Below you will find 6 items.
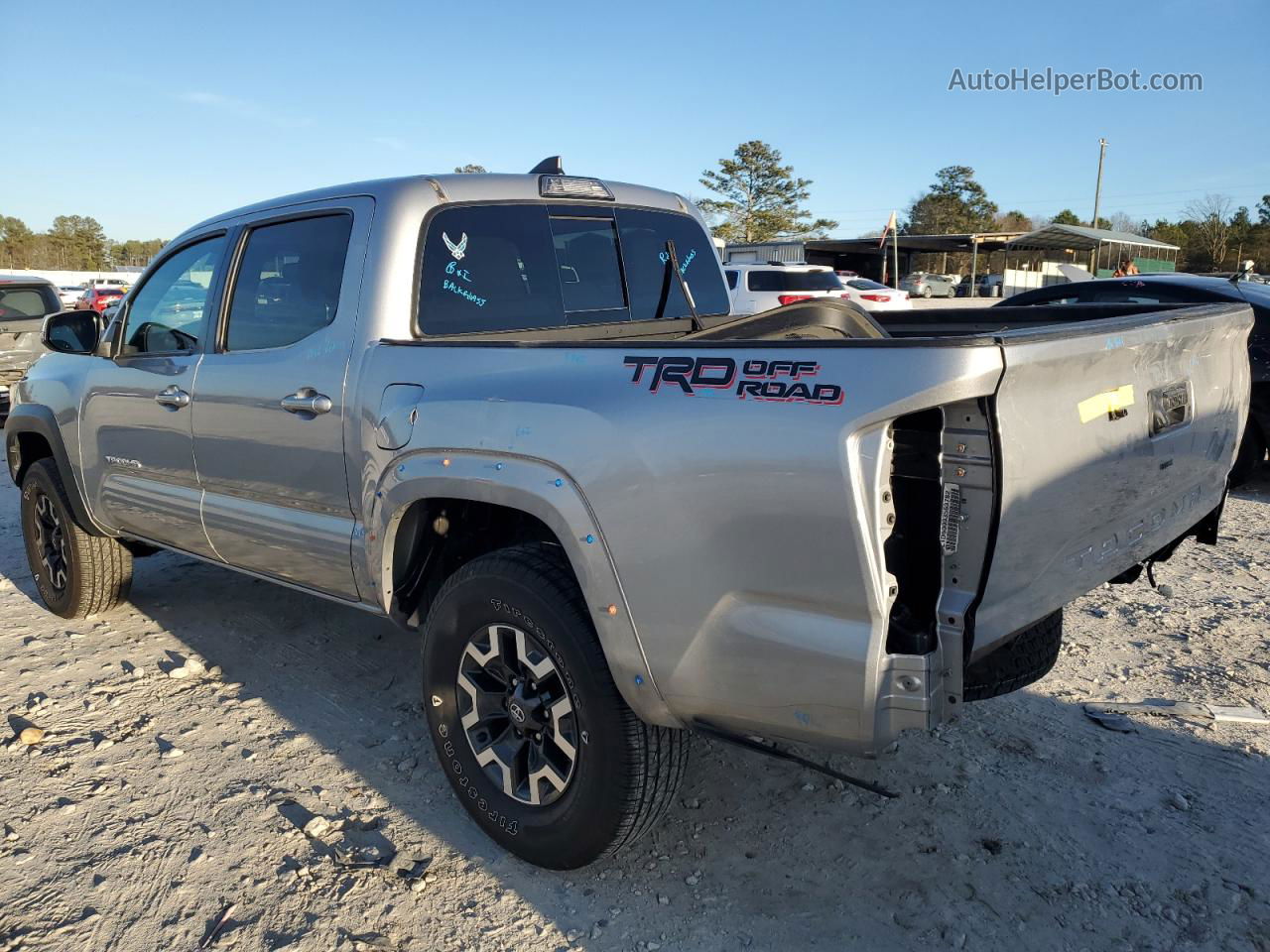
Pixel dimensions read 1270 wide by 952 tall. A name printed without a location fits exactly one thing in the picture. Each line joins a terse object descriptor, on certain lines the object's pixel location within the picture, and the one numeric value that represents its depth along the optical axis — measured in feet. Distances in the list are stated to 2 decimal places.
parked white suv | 62.80
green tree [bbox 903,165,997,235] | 227.81
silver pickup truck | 6.53
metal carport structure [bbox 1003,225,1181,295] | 147.15
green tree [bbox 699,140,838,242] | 195.72
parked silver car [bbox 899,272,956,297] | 136.53
